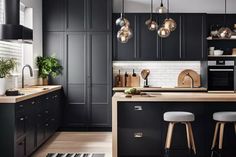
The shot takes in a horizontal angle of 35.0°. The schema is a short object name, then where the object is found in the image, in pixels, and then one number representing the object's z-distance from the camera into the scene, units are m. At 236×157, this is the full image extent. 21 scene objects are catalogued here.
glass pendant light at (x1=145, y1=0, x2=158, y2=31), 5.71
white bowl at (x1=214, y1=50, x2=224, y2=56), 8.00
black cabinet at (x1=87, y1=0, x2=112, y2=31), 7.80
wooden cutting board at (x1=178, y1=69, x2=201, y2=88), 8.23
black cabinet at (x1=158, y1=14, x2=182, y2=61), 7.94
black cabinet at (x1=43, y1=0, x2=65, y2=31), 7.87
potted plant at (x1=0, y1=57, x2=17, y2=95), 4.98
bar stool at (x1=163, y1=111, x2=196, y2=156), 4.89
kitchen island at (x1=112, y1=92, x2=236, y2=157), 5.30
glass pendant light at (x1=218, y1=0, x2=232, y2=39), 5.45
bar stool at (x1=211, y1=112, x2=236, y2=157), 4.93
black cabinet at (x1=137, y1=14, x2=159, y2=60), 7.97
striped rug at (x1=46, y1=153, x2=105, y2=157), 5.66
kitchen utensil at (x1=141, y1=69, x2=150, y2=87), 8.27
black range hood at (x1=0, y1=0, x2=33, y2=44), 4.87
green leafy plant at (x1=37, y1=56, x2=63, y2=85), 7.61
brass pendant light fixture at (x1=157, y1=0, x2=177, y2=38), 5.33
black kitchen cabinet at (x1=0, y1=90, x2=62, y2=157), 4.64
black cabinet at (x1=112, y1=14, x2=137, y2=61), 7.96
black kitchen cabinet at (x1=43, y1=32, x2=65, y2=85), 7.88
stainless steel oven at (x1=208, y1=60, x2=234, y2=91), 7.95
